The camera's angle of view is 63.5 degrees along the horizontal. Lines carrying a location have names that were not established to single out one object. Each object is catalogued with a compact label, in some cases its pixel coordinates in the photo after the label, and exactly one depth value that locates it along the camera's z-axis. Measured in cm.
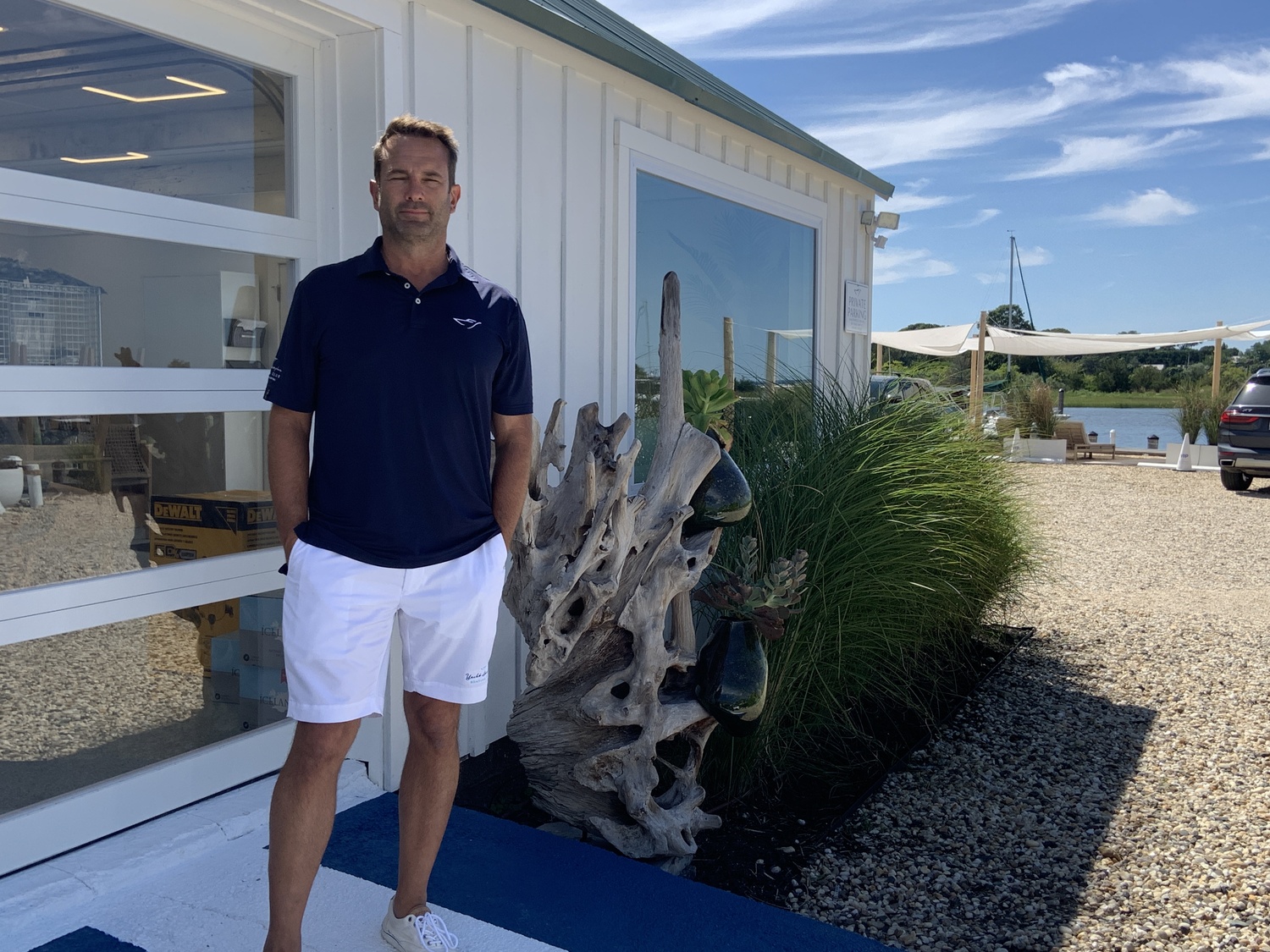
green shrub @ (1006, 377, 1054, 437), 1900
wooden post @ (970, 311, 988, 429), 1641
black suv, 1346
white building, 245
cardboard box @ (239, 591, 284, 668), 304
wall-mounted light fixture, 739
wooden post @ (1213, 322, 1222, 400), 1841
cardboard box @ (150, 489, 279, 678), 278
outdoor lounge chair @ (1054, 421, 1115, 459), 1931
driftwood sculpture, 290
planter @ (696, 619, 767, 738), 312
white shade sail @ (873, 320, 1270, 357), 1992
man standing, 207
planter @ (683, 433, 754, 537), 327
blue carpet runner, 253
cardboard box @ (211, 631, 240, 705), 296
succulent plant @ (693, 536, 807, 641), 320
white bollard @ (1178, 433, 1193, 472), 1691
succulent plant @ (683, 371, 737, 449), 397
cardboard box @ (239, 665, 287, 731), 305
